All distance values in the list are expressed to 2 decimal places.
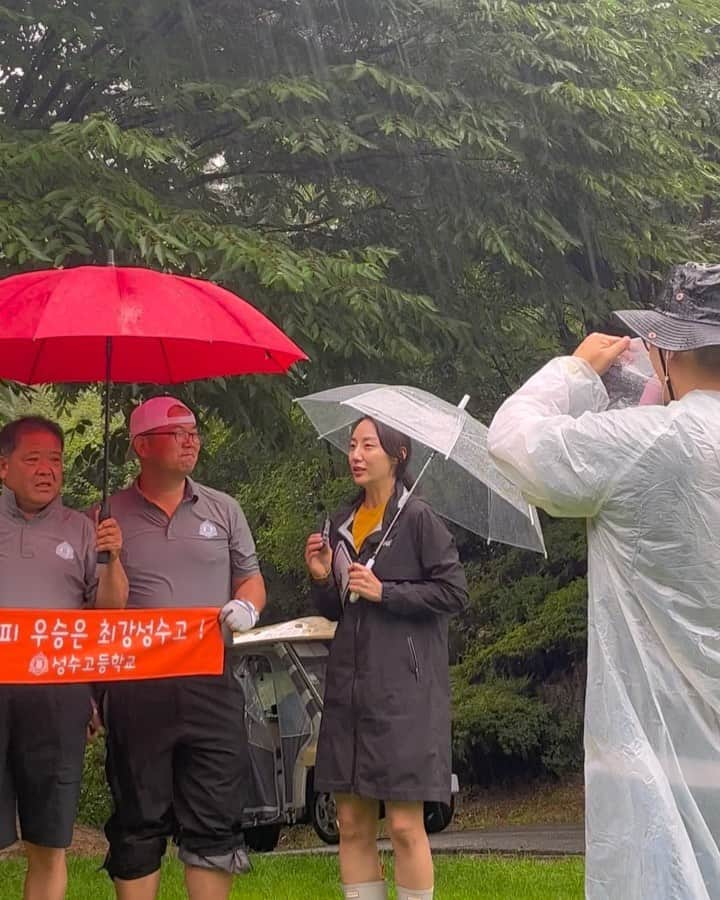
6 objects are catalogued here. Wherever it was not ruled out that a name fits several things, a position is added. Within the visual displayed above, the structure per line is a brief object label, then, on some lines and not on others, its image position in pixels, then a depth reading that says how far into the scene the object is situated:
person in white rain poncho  2.99
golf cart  11.70
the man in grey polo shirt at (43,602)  4.64
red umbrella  4.32
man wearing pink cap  4.76
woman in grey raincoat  4.66
